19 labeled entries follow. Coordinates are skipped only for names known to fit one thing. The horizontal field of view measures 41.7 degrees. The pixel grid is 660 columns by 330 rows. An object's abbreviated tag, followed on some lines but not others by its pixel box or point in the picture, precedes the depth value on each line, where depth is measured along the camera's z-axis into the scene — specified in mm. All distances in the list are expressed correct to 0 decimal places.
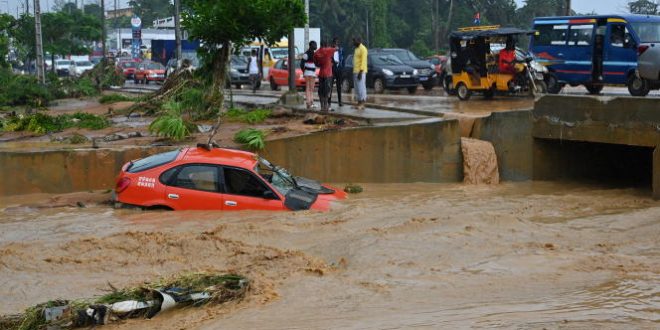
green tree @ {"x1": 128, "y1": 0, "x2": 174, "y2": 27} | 96812
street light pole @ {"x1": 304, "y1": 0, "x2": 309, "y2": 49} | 35894
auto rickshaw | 22234
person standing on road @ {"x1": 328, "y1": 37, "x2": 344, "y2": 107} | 20661
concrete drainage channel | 15422
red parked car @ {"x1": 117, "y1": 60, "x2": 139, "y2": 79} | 51250
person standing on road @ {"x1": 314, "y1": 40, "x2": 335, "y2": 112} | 19203
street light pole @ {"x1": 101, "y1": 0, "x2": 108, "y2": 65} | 54681
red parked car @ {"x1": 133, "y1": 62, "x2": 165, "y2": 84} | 48125
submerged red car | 12359
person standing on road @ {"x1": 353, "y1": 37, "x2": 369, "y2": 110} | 19578
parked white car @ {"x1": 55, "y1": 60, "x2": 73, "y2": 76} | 62644
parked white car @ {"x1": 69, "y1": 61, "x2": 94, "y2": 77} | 60809
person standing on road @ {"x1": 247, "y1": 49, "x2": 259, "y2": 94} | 34288
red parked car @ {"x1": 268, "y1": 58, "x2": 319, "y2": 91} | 34031
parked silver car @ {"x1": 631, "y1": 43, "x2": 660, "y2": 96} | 18750
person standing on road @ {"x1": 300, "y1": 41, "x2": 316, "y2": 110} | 20062
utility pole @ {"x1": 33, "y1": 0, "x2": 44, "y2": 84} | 31344
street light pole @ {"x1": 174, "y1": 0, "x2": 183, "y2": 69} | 32375
